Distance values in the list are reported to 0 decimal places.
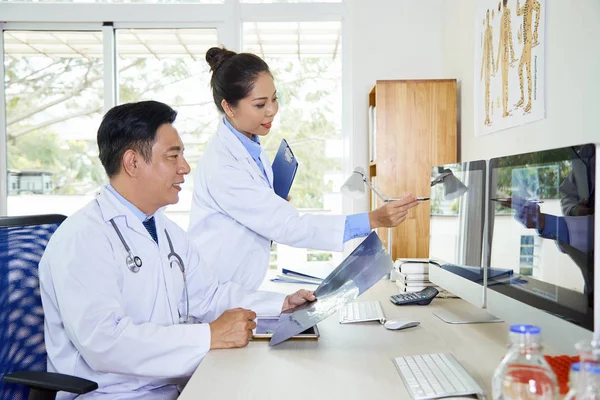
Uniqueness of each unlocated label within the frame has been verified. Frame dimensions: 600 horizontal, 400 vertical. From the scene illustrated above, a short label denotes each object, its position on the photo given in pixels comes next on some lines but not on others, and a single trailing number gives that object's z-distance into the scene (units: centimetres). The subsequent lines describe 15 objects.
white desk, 108
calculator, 188
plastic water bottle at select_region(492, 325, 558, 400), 73
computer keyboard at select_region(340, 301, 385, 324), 166
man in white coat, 128
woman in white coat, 189
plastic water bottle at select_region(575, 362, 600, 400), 65
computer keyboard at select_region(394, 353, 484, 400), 102
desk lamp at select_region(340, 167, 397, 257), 217
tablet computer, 146
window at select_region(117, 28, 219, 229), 406
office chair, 128
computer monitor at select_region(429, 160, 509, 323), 150
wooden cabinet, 305
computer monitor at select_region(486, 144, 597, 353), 97
